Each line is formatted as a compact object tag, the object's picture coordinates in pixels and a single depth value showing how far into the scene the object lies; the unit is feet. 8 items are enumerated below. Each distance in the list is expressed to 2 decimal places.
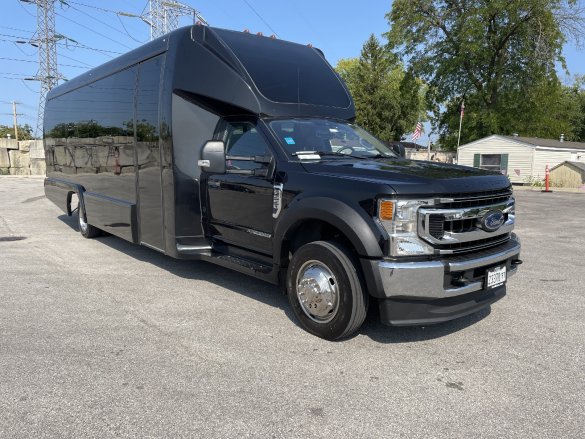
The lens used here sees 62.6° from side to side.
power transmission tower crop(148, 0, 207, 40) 139.74
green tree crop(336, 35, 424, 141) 157.17
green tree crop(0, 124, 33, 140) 231.01
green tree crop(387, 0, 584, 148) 100.58
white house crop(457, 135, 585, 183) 85.46
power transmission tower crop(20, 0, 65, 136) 147.54
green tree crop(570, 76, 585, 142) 195.23
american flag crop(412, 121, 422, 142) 95.91
